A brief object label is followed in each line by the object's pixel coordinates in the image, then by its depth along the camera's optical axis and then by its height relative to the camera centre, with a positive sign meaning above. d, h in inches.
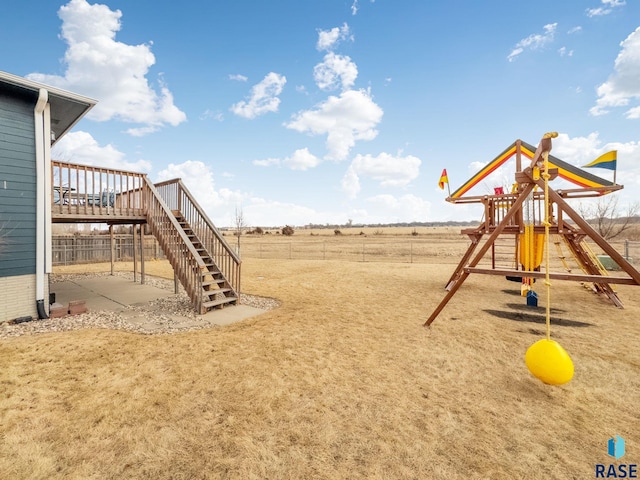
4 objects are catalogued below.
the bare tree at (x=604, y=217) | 693.9 +51.5
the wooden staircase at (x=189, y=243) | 271.6 -6.5
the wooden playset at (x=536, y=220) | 175.5 +15.5
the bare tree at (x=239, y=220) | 1108.1 +67.0
